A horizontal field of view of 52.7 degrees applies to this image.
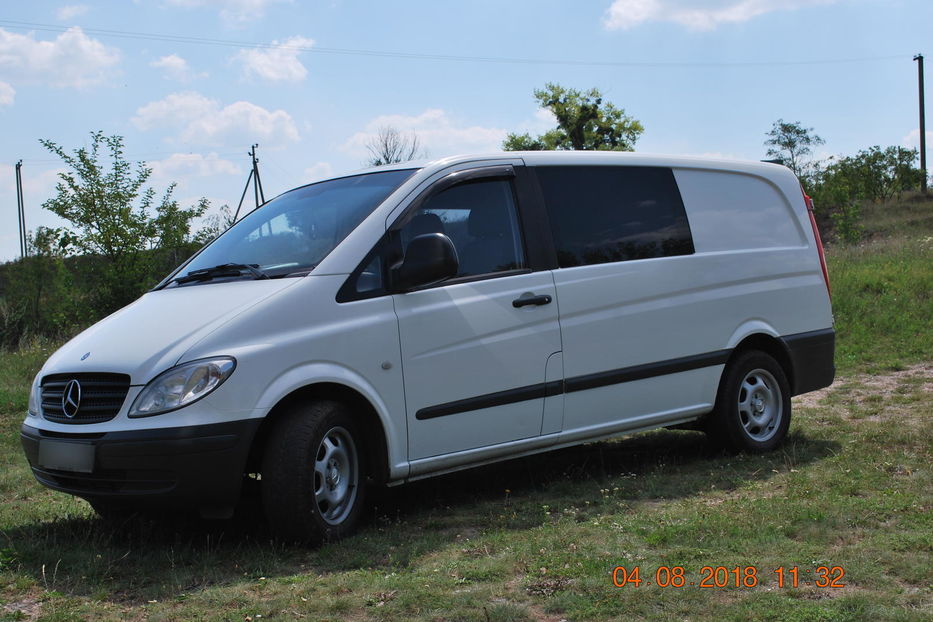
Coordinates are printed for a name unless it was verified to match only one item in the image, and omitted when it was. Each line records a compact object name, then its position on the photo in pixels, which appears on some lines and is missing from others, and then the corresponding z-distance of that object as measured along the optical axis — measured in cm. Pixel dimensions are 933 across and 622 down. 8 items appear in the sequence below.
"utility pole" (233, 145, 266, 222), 4317
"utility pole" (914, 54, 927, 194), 4378
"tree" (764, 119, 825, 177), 6469
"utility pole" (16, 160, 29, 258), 6650
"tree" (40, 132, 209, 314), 1669
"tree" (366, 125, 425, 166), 4240
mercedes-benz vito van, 431
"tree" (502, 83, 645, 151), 5691
